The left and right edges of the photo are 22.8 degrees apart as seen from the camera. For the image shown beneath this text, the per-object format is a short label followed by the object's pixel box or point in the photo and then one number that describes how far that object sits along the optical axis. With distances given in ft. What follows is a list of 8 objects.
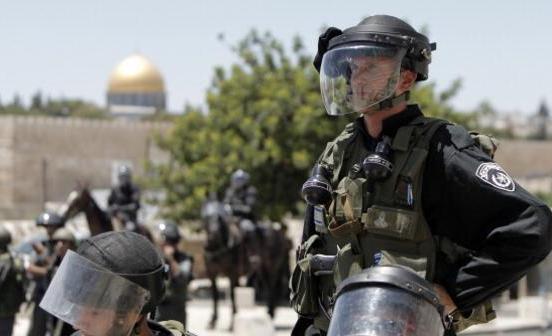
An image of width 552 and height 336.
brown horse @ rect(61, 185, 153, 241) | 53.93
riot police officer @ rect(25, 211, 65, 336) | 41.04
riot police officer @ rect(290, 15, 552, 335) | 13.88
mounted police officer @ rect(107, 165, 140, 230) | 65.41
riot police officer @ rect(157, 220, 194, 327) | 43.30
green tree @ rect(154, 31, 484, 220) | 107.76
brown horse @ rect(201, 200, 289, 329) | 69.31
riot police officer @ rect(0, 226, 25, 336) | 39.25
